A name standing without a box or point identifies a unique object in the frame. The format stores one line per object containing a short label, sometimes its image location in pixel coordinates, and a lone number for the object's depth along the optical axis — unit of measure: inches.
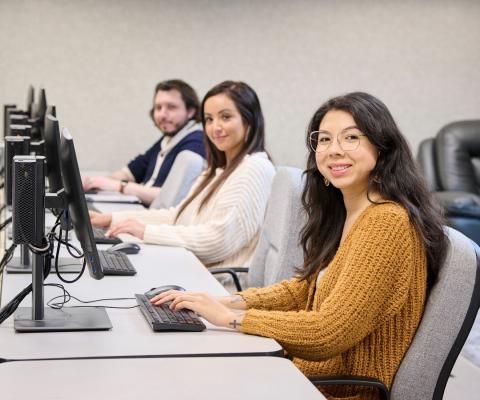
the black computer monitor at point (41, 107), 132.4
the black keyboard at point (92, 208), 145.5
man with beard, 173.8
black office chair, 220.8
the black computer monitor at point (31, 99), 170.7
